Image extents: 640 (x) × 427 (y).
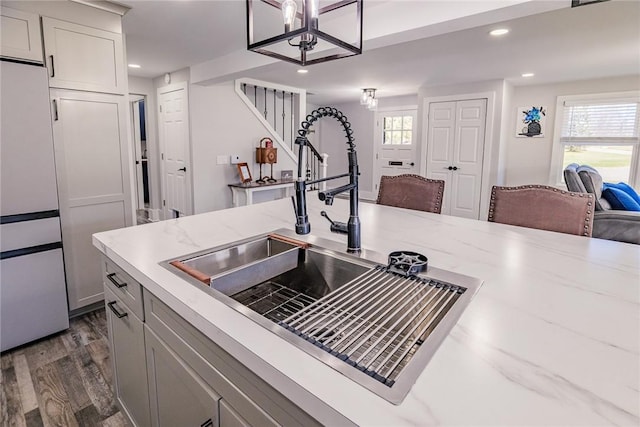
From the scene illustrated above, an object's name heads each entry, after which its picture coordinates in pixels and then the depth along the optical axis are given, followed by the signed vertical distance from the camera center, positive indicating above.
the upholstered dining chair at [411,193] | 2.22 -0.23
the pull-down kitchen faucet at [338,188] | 1.24 -0.11
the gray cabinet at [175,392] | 0.94 -0.71
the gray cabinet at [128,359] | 1.33 -0.85
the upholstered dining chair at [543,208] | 1.64 -0.24
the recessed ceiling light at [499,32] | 3.03 +1.13
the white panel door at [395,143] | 7.42 +0.34
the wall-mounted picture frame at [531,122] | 5.70 +0.64
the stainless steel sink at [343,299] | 0.70 -0.40
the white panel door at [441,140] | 5.93 +0.33
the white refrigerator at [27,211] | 2.07 -0.36
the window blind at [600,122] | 5.04 +0.59
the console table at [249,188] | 4.73 -0.43
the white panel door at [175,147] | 4.77 +0.12
